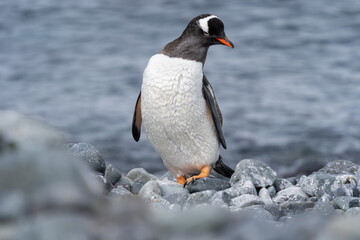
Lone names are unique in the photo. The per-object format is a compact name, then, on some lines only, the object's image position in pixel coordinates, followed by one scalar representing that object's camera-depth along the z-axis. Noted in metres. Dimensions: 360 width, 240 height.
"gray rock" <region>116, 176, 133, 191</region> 11.44
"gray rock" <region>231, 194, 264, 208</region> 9.62
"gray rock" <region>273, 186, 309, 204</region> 10.59
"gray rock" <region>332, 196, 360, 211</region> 9.98
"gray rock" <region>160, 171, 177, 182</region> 12.86
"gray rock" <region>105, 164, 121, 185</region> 11.52
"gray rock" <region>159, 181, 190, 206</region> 10.23
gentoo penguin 10.86
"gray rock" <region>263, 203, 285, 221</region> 9.38
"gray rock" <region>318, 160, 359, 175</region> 13.20
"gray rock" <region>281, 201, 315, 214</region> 10.12
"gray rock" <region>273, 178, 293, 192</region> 11.53
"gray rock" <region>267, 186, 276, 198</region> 11.15
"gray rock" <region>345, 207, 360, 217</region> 9.49
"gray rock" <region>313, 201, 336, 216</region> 9.49
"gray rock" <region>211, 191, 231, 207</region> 9.33
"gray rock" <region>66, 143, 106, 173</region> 11.74
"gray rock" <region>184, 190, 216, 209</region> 9.59
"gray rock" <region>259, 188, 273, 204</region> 10.18
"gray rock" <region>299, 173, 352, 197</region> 10.87
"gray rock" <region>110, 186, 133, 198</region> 9.81
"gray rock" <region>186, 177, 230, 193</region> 10.87
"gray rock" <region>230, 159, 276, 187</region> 11.24
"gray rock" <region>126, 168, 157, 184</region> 12.63
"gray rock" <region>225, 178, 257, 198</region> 10.41
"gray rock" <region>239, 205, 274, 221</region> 8.61
